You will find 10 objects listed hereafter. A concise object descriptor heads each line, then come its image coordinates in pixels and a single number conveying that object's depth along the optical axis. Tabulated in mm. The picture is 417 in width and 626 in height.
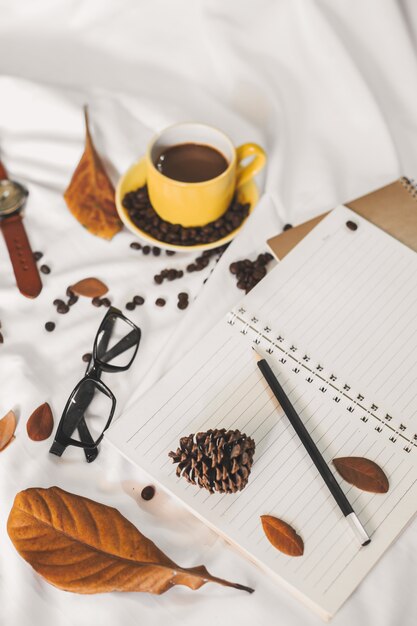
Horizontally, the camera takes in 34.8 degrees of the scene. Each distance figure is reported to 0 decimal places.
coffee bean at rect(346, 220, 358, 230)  1094
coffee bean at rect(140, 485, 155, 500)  917
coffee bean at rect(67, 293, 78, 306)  1086
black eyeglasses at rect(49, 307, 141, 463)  944
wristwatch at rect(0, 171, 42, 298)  1105
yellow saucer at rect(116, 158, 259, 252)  1127
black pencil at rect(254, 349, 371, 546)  833
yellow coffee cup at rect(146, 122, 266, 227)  1080
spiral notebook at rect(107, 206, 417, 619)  834
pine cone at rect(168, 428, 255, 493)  833
